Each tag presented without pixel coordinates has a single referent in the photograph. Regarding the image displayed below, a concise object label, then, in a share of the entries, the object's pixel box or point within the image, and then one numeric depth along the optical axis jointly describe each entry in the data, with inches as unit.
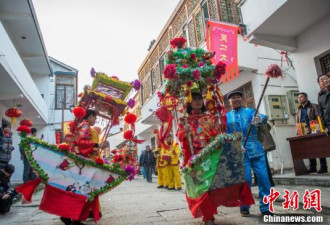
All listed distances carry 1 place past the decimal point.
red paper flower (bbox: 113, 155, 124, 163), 146.8
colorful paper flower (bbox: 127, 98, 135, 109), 172.6
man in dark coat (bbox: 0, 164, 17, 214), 199.3
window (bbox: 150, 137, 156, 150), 819.4
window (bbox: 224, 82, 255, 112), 370.9
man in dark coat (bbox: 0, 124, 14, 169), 237.1
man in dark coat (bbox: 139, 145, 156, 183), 507.8
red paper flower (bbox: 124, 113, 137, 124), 162.6
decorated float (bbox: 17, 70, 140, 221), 131.3
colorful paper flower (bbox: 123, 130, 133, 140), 151.9
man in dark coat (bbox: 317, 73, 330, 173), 176.0
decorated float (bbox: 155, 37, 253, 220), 118.3
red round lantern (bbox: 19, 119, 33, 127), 140.1
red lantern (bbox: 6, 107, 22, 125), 210.4
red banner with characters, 327.0
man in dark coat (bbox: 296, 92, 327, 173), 244.3
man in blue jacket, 134.6
